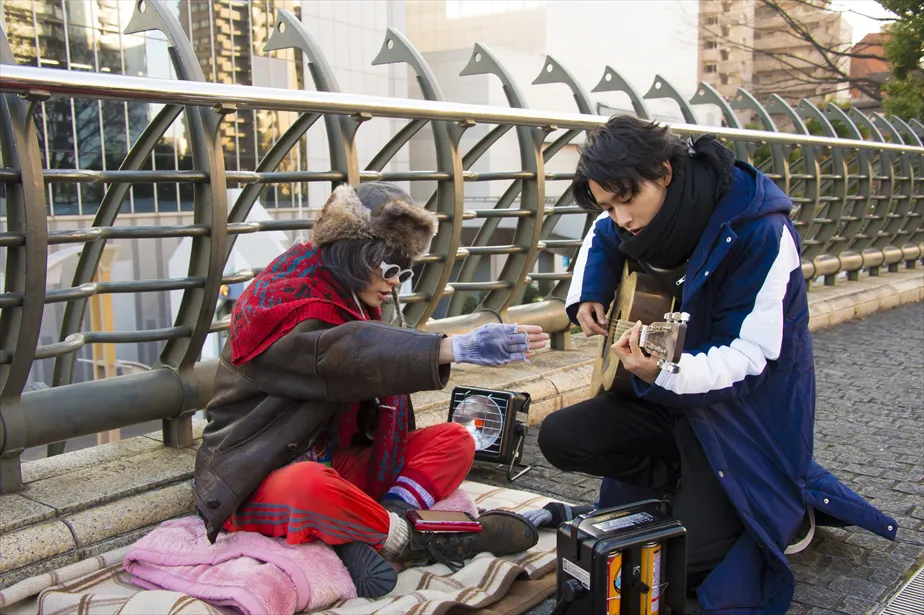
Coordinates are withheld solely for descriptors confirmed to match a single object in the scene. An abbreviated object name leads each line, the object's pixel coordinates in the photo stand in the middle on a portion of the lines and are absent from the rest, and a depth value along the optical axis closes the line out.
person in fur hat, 2.69
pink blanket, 2.59
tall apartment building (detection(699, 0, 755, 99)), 62.39
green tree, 12.93
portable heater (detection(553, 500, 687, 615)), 2.45
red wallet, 3.03
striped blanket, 2.56
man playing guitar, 2.73
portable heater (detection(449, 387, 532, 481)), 3.98
